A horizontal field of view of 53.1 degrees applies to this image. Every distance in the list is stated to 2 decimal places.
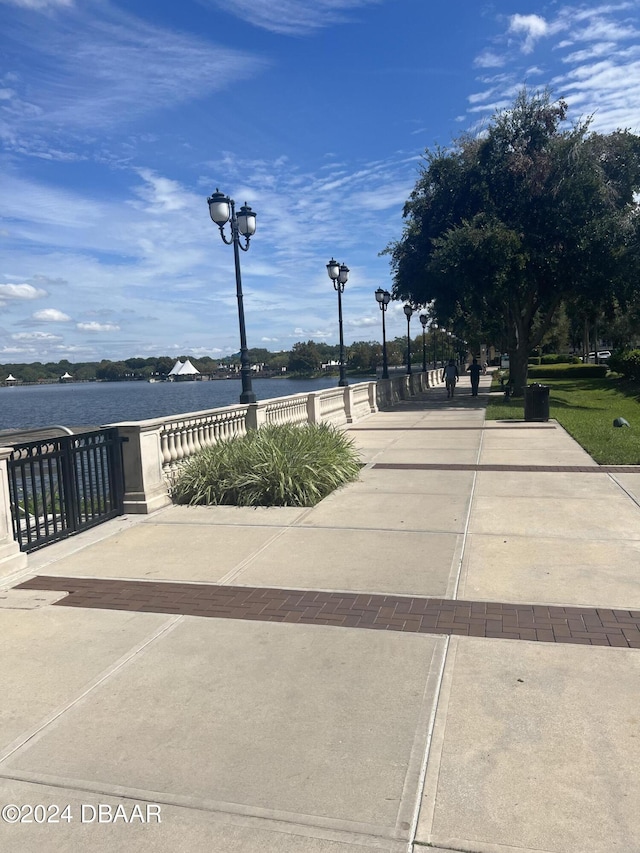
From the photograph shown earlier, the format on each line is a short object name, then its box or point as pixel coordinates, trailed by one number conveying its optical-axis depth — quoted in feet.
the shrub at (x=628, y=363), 101.60
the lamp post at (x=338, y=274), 66.28
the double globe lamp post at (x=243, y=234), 42.19
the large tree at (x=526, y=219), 73.77
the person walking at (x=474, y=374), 94.89
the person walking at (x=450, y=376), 94.48
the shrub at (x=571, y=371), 138.84
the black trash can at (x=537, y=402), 56.39
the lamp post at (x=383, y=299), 95.04
